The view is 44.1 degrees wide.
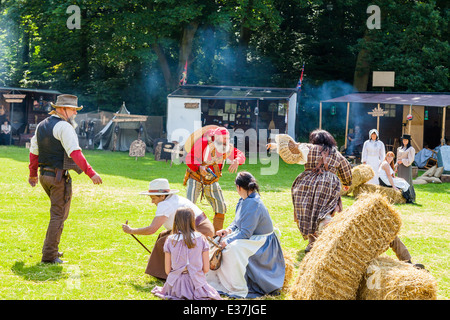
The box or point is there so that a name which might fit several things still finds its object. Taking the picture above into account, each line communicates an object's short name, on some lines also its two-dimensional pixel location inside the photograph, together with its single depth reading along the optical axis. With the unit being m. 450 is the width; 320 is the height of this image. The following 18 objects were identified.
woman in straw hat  5.70
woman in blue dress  5.75
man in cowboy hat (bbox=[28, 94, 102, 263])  6.52
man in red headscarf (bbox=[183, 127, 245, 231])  7.69
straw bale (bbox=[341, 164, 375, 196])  13.09
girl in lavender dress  5.20
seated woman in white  12.36
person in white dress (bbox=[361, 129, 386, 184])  13.71
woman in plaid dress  7.07
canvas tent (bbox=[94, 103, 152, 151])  26.45
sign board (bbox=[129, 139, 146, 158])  23.45
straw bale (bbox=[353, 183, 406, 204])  12.59
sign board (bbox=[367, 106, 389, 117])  23.06
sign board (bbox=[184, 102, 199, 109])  26.41
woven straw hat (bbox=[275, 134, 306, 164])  7.07
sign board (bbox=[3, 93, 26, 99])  28.64
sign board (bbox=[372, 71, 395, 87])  28.43
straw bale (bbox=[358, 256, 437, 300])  4.62
